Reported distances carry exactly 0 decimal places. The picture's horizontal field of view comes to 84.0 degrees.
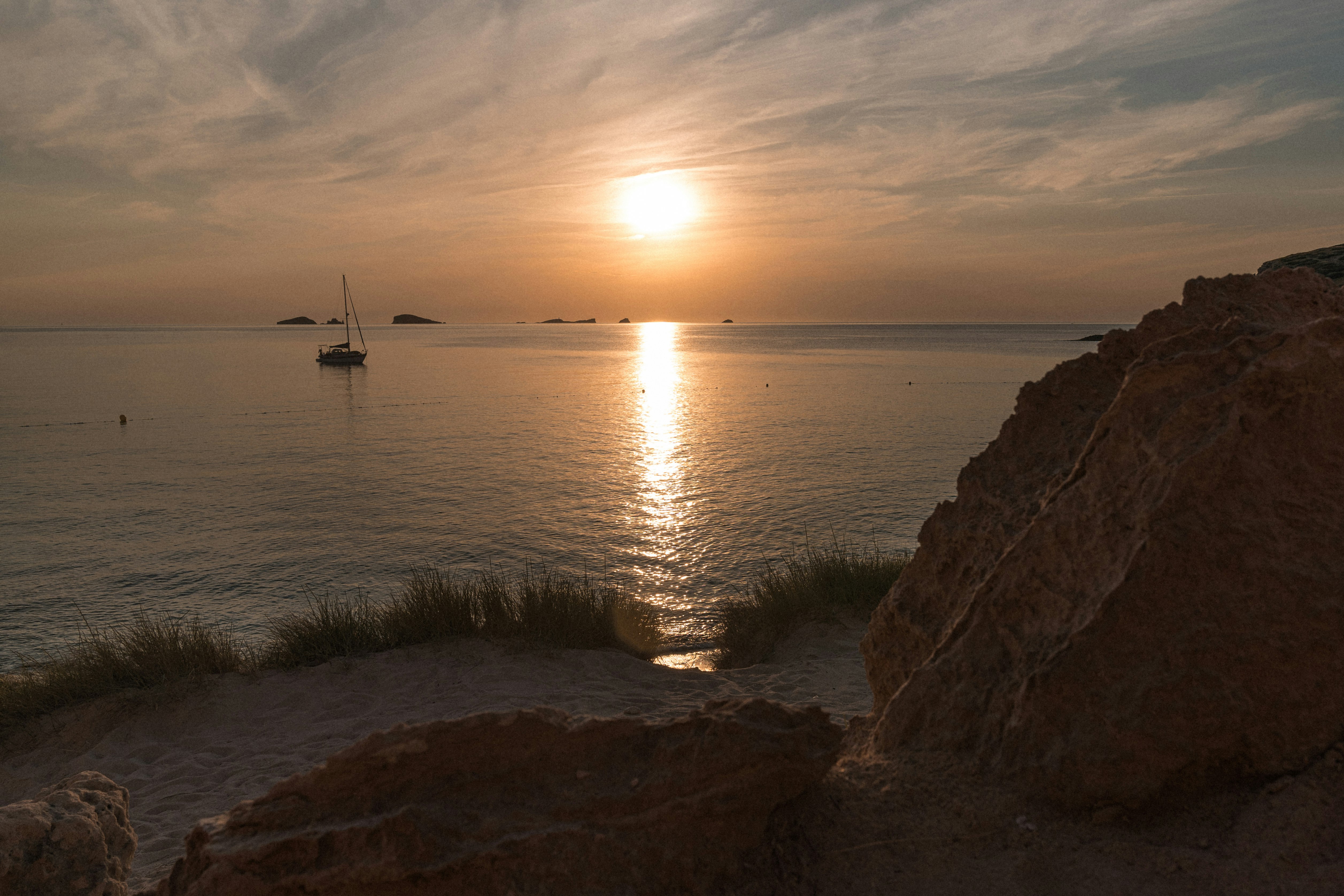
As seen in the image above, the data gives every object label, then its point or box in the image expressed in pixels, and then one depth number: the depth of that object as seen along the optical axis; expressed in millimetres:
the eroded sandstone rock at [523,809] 2453
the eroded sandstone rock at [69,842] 2689
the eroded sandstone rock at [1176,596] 2455
